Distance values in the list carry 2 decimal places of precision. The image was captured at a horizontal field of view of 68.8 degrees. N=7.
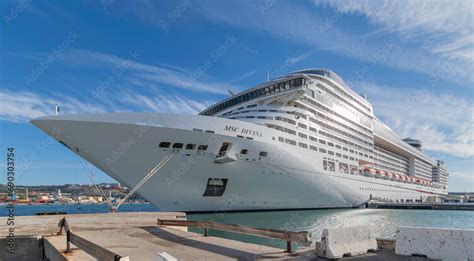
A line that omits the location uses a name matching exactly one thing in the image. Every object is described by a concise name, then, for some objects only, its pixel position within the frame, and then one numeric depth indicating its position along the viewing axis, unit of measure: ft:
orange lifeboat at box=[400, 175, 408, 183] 225.15
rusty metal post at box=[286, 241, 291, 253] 23.73
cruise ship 77.15
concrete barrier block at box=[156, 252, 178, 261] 12.78
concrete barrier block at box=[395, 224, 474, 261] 17.69
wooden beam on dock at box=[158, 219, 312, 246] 22.65
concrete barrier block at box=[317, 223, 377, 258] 20.68
